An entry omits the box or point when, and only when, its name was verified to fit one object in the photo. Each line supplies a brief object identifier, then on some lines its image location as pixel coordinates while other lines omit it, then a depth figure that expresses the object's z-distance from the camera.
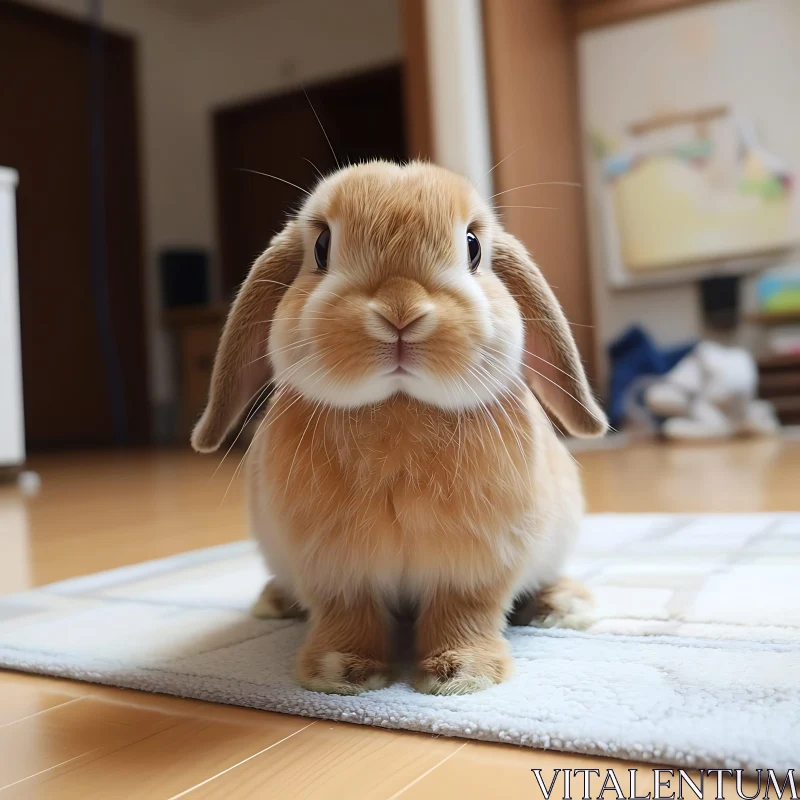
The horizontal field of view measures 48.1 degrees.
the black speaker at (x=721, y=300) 3.35
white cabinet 2.43
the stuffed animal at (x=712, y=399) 2.96
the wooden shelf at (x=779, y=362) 3.15
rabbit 0.61
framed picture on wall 3.29
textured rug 0.53
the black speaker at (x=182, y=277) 4.75
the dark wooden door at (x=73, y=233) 4.29
